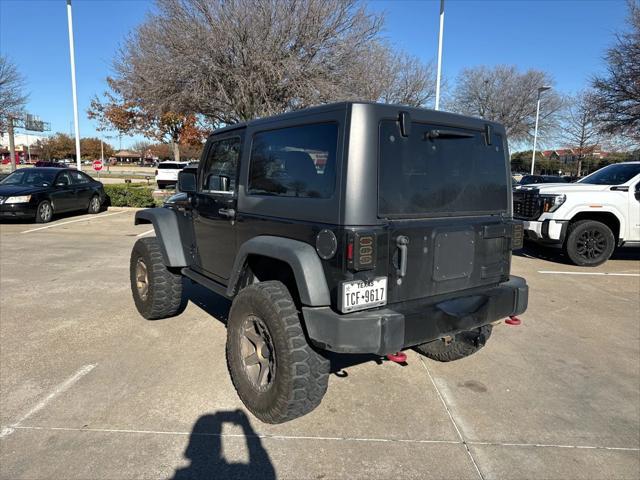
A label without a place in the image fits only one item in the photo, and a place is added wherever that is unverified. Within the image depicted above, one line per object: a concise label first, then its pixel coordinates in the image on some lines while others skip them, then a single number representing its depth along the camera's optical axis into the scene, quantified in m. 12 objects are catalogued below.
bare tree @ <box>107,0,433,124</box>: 13.89
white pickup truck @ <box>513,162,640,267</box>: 7.98
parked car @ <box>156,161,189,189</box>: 24.14
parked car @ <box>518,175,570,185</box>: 22.07
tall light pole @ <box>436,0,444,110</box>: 17.59
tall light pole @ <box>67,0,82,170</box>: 17.03
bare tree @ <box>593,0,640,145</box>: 17.06
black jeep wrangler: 2.66
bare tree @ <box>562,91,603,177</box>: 34.88
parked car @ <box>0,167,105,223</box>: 11.61
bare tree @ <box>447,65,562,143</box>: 37.75
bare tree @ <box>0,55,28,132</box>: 25.03
